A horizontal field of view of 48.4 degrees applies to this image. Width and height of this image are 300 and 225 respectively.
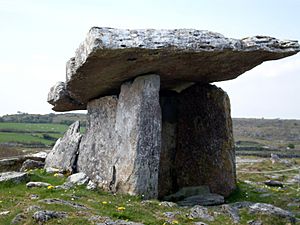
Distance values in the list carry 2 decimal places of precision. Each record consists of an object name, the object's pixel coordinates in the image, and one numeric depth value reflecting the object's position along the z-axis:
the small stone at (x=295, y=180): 19.13
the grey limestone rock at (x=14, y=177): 10.01
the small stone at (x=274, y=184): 15.46
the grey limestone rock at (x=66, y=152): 12.67
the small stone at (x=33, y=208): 7.46
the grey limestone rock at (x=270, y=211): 8.36
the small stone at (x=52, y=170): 12.03
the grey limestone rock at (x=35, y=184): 9.72
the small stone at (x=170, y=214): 7.98
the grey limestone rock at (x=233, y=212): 8.30
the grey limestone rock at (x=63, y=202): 7.95
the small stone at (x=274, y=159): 30.58
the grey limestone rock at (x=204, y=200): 10.05
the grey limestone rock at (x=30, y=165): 13.20
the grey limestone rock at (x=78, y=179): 10.50
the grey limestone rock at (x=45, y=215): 7.04
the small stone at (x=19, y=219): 7.11
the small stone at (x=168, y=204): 8.78
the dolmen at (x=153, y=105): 8.97
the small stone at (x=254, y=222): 8.09
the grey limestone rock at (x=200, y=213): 8.22
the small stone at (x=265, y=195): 11.27
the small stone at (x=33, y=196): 8.55
